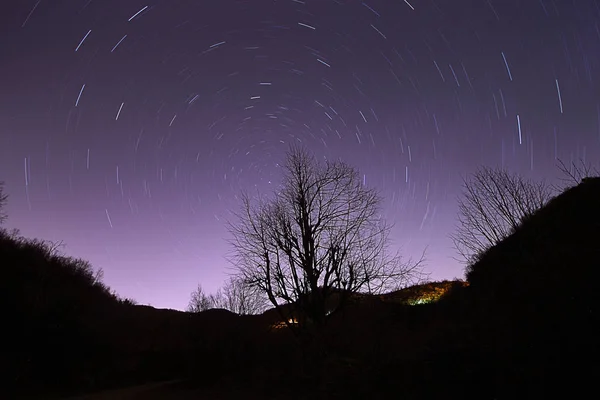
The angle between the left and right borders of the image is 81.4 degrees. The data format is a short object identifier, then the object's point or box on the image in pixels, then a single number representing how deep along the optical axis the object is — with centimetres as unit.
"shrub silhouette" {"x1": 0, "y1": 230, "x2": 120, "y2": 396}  1520
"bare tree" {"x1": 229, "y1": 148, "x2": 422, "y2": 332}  1292
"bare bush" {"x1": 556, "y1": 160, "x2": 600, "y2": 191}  1000
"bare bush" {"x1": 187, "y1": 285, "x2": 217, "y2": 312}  4308
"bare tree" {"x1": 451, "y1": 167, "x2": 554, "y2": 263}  1688
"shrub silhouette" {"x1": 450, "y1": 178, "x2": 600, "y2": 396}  543
